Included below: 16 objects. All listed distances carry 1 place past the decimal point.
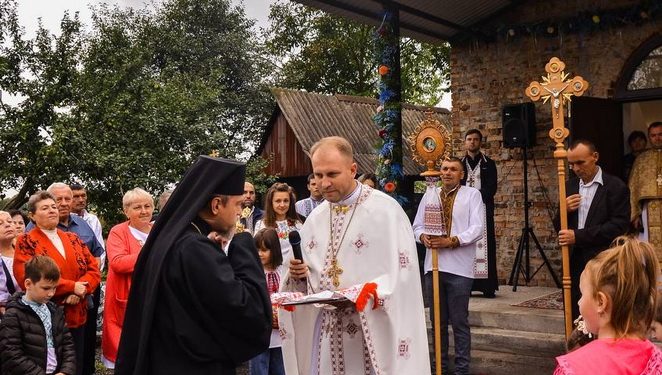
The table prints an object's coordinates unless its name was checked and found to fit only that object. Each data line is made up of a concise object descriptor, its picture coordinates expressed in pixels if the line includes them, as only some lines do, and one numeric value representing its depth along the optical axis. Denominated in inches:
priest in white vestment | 187.2
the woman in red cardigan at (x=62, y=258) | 278.1
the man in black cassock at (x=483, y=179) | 414.3
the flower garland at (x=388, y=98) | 431.2
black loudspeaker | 464.8
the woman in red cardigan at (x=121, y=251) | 289.9
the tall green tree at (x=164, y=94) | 695.7
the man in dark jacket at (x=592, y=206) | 275.4
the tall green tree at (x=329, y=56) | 1266.0
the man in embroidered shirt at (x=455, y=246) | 301.7
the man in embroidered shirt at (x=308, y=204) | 374.3
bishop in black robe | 139.3
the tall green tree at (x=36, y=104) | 638.5
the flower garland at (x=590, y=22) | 438.0
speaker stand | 454.3
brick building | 440.1
